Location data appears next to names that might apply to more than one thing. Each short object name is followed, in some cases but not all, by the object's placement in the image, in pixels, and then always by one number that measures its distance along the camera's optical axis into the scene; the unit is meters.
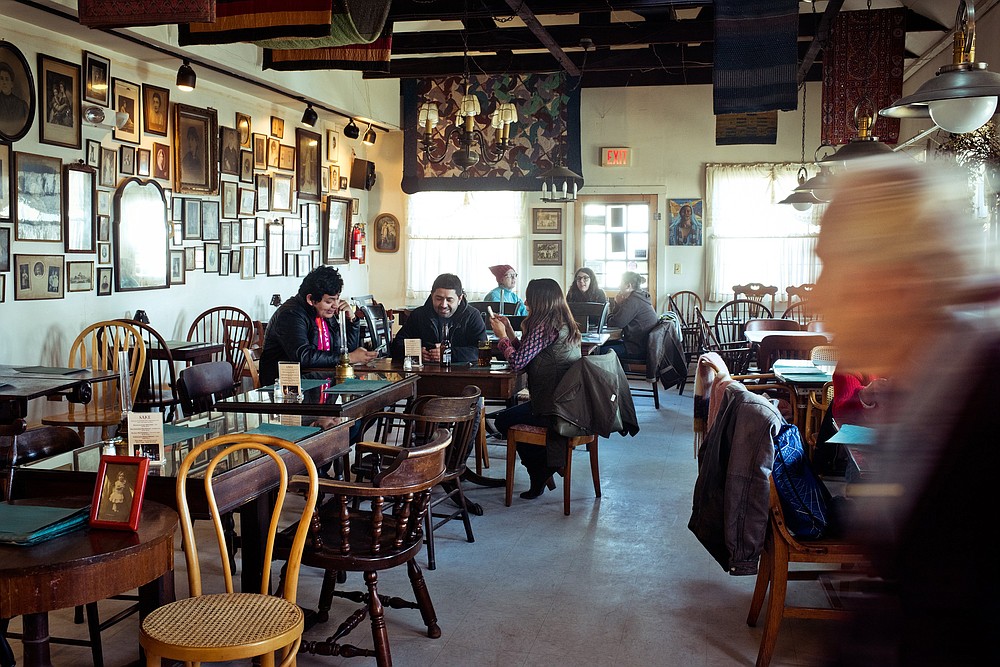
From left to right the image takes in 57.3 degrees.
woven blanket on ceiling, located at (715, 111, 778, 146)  10.16
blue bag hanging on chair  3.30
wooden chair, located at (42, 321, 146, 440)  5.43
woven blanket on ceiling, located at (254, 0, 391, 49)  5.02
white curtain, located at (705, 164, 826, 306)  11.14
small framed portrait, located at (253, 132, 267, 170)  9.08
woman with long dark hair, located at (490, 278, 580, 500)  5.41
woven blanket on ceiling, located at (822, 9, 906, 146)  7.09
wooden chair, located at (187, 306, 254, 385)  7.94
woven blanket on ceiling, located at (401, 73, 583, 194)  9.90
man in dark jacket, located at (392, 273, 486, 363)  6.07
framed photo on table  2.41
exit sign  11.51
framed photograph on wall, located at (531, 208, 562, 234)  11.70
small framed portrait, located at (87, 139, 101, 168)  6.82
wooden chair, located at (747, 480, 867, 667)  3.26
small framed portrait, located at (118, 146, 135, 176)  7.18
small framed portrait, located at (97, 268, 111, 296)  6.99
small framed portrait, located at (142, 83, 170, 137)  7.46
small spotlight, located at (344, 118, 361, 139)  10.00
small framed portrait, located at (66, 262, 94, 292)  6.70
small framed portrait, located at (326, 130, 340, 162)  10.64
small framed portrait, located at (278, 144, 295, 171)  9.56
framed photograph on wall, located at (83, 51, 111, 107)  6.78
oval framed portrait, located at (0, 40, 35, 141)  6.00
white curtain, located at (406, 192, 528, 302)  11.74
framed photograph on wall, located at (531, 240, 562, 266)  11.76
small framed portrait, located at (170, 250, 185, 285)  7.91
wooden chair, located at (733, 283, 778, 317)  11.00
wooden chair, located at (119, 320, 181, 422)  6.18
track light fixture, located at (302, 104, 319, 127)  9.10
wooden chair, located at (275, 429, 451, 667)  3.13
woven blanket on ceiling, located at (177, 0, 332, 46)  4.88
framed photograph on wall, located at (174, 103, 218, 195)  7.87
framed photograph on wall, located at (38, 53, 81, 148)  6.36
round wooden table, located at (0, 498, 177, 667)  2.10
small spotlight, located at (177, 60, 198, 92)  6.98
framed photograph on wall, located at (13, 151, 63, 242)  6.19
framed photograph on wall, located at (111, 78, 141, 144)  7.13
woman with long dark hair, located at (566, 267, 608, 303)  10.12
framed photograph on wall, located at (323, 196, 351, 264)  10.77
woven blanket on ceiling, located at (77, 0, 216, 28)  4.38
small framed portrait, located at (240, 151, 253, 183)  8.81
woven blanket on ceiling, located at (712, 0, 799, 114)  5.77
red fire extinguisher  11.50
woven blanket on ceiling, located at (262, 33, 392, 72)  5.92
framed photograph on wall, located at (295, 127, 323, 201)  9.93
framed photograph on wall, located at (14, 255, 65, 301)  6.24
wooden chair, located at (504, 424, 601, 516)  5.27
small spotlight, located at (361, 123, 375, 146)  10.49
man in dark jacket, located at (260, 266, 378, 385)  5.41
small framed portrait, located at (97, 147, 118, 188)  6.97
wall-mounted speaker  11.34
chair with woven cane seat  2.28
